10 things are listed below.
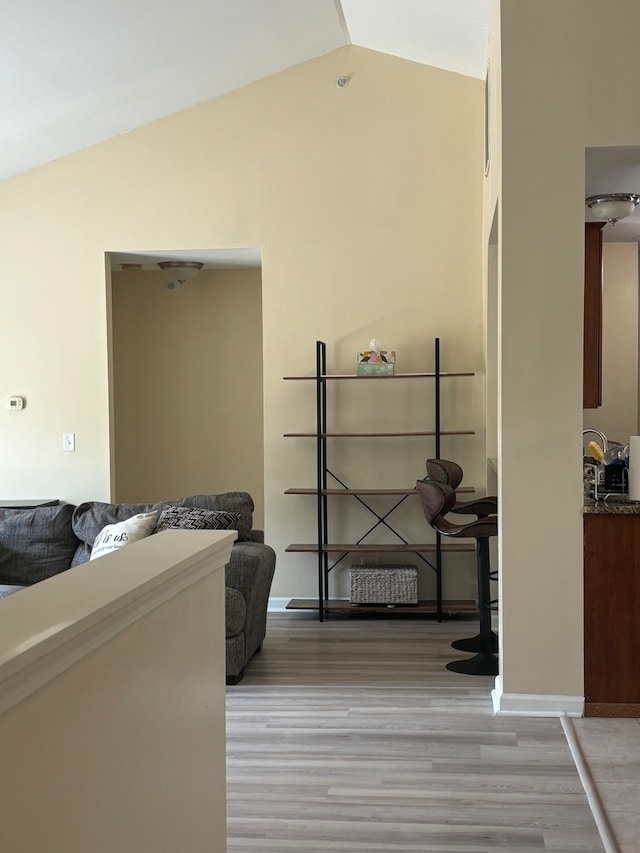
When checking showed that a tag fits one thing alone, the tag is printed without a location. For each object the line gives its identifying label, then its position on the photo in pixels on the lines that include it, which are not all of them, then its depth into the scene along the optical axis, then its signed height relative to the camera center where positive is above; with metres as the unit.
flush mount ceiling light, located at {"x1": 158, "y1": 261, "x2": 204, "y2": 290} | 6.73 +1.11
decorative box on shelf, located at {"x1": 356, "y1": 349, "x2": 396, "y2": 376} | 5.94 +0.37
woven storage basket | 5.94 -1.02
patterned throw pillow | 4.87 -0.49
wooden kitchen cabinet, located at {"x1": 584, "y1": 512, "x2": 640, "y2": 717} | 3.96 -0.81
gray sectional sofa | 5.09 -0.61
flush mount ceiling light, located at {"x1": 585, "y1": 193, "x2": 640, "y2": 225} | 4.78 +1.09
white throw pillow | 4.72 -0.55
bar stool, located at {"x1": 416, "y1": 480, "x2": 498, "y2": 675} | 4.56 -0.55
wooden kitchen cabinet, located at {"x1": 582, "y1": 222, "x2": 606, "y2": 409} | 5.77 +0.66
